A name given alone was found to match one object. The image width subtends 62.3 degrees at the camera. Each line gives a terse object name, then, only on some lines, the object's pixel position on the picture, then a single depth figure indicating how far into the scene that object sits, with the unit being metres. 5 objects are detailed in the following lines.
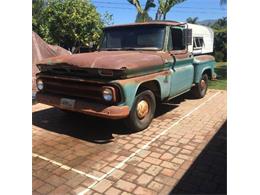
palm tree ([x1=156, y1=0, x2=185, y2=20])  12.44
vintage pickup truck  3.45
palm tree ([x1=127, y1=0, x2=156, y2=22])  12.15
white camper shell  7.93
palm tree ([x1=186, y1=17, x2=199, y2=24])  44.31
